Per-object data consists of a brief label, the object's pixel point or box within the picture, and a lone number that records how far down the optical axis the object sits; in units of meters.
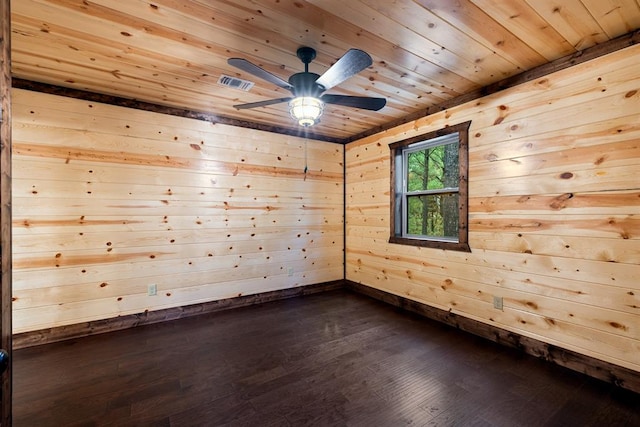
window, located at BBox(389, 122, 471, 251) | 3.08
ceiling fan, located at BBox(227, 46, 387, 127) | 1.91
